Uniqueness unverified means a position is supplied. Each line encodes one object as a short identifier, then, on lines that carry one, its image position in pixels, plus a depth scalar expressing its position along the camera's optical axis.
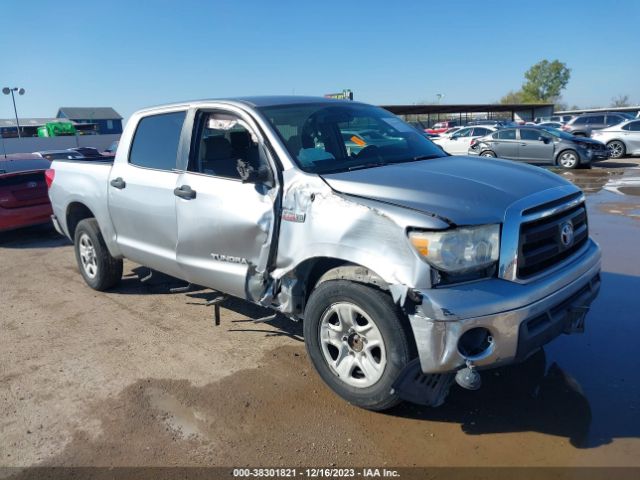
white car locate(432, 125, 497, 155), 22.08
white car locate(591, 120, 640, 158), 20.59
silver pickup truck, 2.88
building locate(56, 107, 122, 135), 87.00
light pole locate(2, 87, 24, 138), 38.06
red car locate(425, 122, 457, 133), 44.29
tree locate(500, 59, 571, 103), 99.44
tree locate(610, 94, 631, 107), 97.46
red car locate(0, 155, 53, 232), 8.66
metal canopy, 45.58
